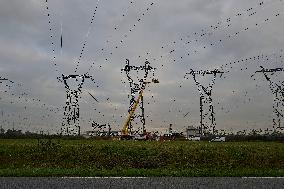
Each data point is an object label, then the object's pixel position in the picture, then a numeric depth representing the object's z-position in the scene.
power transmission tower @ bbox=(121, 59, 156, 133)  83.75
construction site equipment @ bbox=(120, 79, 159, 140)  83.24
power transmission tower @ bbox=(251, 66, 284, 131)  70.11
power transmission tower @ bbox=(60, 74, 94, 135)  87.04
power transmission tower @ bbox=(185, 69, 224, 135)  80.34
